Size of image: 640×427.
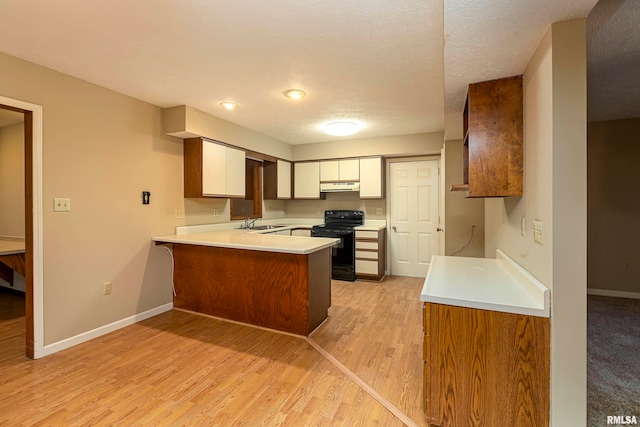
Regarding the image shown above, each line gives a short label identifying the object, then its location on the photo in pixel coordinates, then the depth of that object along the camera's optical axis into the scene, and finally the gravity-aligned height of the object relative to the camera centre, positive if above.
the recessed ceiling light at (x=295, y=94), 2.81 +1.16
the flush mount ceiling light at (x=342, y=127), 3.64 +1.07
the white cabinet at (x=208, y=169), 3.48 +0.55
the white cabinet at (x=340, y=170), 4.86 +0.72
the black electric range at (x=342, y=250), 4.66 -0.61
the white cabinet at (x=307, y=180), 5.17 +0.57
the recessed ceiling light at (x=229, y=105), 3.15 +1.18
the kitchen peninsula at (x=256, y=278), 2.71 -0.66
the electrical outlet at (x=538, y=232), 1.44 -0.10
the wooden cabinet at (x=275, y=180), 4.99 +0.57
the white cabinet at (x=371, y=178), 4.71 +0.55
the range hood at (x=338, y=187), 4.88 +0.43
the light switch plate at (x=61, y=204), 2.44 +0.08
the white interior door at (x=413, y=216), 4.74 -0.07
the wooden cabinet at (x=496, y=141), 1.77 +0.43
